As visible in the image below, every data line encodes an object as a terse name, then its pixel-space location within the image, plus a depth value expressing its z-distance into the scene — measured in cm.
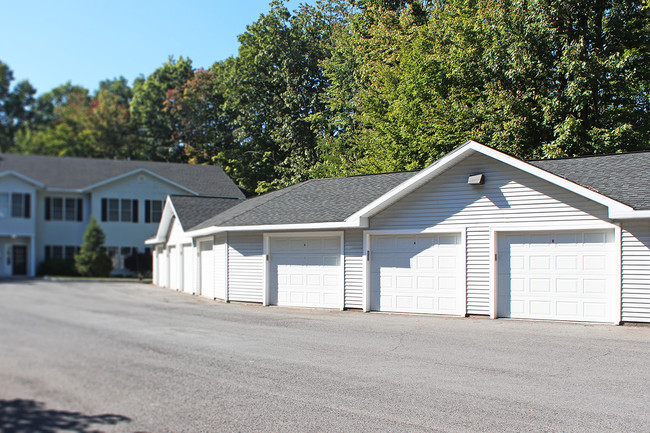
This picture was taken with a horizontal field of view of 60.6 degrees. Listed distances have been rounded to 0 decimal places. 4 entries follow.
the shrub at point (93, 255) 2941
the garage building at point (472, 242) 1288
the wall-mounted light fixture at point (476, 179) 1412
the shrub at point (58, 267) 2572
